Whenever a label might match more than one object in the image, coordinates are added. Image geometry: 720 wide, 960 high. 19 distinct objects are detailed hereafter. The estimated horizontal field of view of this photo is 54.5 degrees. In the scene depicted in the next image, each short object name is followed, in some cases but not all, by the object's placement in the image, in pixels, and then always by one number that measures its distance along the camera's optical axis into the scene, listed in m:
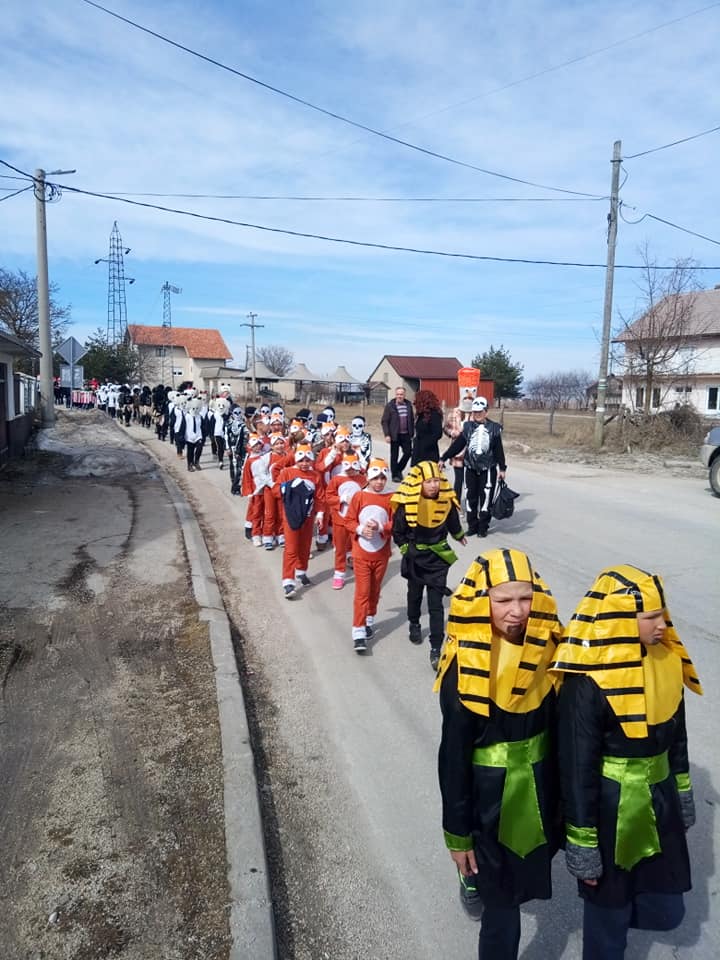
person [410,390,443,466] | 10.46
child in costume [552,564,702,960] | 2.21
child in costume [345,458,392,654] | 5.58
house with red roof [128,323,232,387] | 76.57
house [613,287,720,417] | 22.06
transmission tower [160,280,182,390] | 69.88
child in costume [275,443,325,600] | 6.93
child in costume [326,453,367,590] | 6.97
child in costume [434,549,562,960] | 2.29
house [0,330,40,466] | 15.40
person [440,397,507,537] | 9.23
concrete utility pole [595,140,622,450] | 20.36
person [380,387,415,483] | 12.27
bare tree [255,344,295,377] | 94.06
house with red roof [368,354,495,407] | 66.56
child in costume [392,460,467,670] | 5.30
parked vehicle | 12.66
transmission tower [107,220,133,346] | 59.58
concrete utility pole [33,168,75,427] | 22.48
